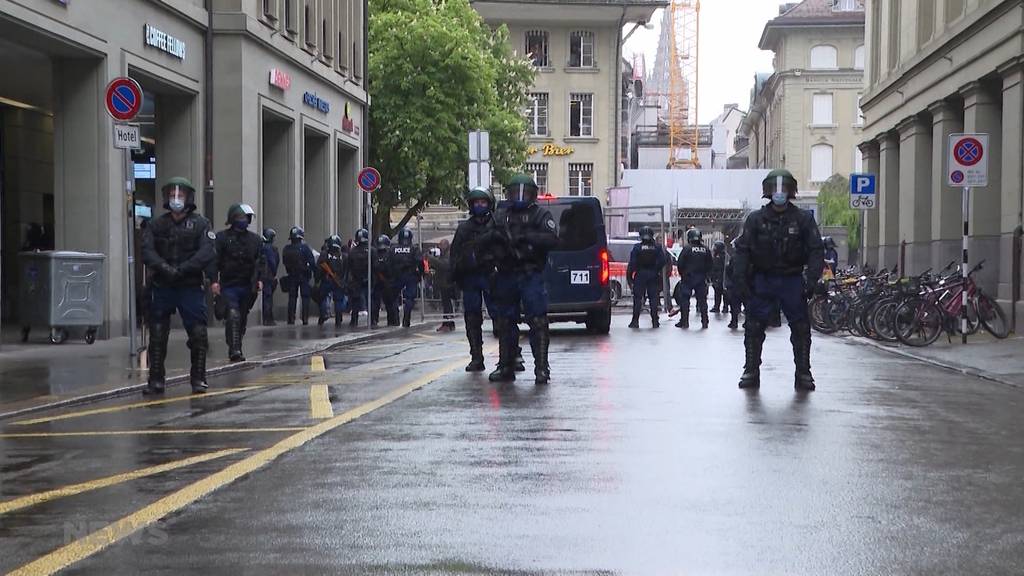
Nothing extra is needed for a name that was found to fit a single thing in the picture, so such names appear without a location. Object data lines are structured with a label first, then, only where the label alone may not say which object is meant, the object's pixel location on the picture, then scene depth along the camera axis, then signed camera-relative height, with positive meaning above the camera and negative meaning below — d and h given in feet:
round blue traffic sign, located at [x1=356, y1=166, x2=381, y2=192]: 81.66 +3.18
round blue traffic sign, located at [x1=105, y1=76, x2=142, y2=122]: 46.88 +4.65
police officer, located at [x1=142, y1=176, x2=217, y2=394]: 38.24 -1.00
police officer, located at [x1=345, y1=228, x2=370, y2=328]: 82.38 -2.56
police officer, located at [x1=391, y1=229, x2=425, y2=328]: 81.66 -2.21
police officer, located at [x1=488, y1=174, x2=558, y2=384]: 40.55 -1.07
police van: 67.46 -1.14
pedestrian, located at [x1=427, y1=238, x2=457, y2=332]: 97.97 -4.04
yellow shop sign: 214.07 +13.18
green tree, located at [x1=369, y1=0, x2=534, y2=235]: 136.15 +13.33
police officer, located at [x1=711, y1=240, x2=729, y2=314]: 100.35 -2.82
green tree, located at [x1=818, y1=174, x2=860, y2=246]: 218.79 +3.84
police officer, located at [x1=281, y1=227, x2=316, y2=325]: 84.48 -2.17
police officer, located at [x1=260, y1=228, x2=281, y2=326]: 71.85 -1.66
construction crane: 410.31 +53.12
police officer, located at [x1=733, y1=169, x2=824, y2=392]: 38.68 -1.03
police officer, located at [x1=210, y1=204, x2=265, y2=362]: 50.93 -1.33
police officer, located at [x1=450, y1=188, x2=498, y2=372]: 41.01 -0.88
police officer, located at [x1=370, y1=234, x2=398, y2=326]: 81.66 -3.15
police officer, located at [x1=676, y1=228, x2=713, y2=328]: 82.74 -2.50
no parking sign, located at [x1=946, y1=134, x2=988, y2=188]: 62.18 +3.32
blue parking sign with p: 89.97 +2.96
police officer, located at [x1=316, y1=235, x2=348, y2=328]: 84.17 -2.80
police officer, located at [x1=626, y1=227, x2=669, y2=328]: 80.89 -2.32
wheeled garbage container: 57.57 -2.68
